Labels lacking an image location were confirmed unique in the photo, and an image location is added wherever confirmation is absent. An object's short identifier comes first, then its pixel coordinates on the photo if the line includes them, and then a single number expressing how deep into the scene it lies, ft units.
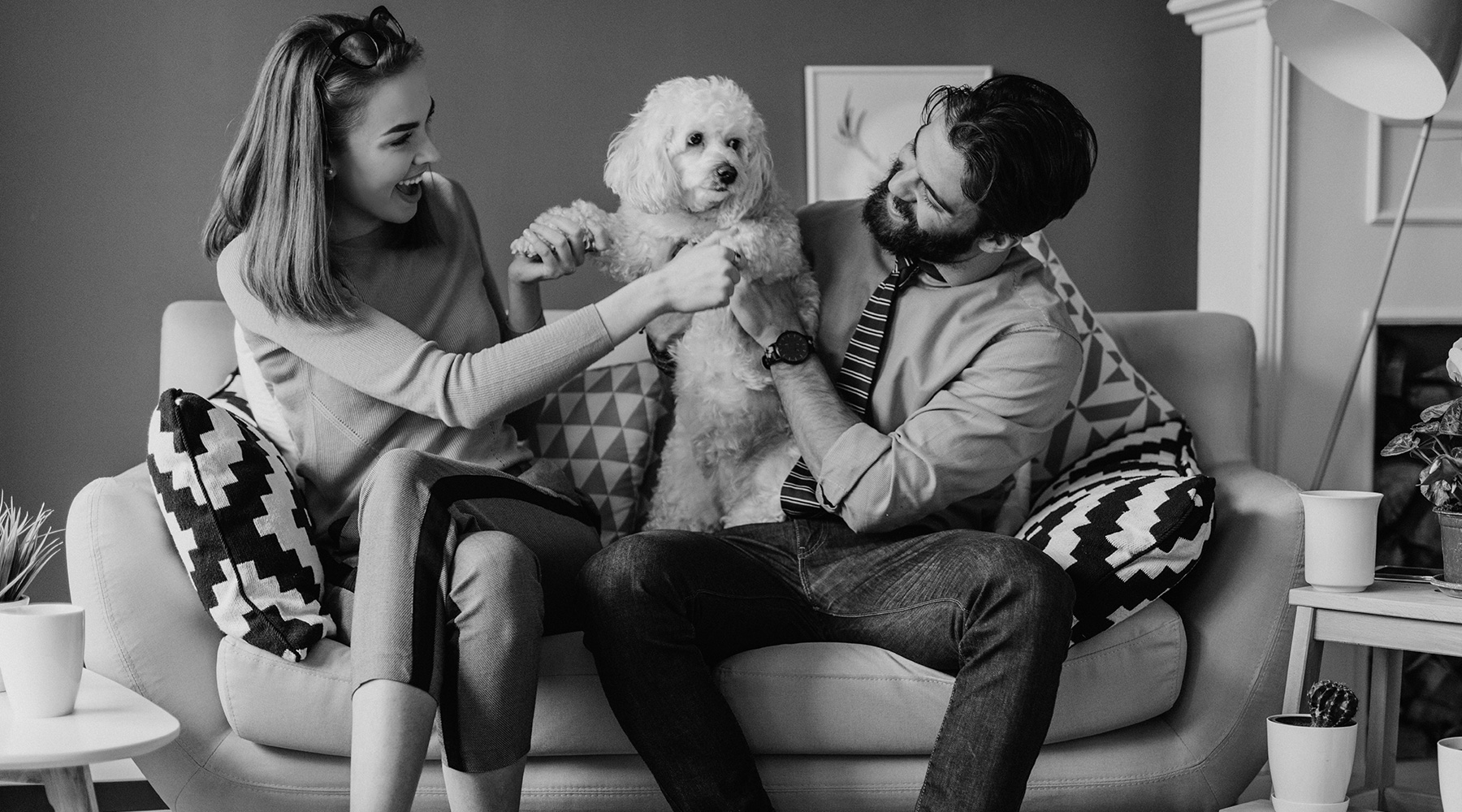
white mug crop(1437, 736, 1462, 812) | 4.44
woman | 4.34
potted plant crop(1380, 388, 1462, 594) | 5.22
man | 4.62
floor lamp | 6.36
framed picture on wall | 8.37
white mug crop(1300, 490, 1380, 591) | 5.13
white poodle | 5.61
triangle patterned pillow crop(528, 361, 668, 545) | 6.38
